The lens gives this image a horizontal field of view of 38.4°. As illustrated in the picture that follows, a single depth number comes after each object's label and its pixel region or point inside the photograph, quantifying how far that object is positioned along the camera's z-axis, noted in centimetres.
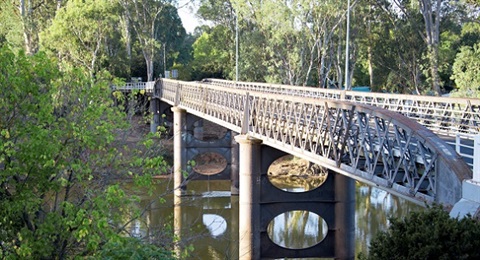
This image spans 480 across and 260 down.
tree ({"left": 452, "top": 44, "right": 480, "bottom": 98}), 3644
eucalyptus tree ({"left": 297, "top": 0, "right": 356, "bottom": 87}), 4625
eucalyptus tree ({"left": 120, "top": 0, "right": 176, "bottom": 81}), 5944
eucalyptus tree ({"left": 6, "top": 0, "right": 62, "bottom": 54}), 5113
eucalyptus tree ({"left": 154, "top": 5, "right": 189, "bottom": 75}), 7400
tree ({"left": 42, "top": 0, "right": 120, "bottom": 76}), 4956
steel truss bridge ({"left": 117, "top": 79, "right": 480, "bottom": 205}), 1208
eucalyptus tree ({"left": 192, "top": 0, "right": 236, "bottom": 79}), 7092
